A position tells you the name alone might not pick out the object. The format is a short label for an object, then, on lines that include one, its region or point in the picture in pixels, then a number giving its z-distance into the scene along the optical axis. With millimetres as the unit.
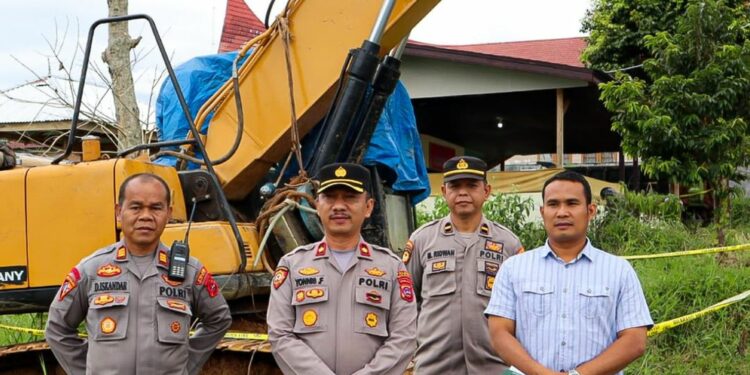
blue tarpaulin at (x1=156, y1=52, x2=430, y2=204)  5781
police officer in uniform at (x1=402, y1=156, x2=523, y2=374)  3957
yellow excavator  4930
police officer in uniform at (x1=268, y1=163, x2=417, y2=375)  3289
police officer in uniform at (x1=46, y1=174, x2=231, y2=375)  3379
